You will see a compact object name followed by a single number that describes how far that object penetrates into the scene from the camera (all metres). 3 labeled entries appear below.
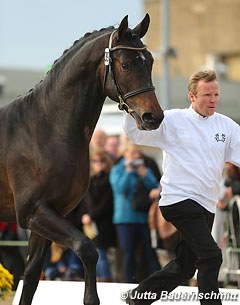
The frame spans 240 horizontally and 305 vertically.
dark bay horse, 12.41
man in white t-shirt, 12.85
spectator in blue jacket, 22.28
